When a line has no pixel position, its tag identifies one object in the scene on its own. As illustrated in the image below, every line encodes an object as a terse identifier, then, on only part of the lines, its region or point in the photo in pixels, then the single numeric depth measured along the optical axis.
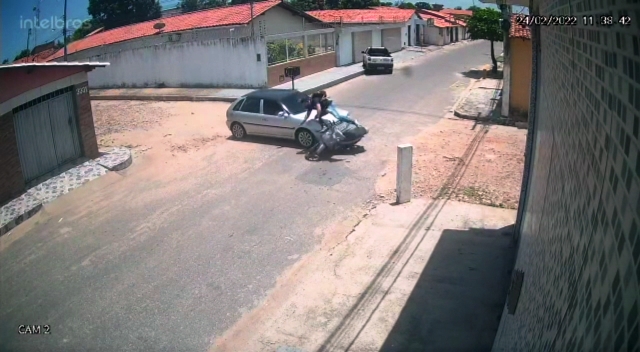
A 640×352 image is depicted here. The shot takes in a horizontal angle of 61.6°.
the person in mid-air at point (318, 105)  13.00
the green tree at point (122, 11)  35.03
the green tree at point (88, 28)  36.98
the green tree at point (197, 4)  39.76
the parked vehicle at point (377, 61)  27.97
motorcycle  12.62
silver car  13.33
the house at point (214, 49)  23.97
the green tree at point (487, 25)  27.64
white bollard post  9.63
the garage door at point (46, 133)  10.93
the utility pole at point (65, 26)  15.93
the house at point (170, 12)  36.34
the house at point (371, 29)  32.59
